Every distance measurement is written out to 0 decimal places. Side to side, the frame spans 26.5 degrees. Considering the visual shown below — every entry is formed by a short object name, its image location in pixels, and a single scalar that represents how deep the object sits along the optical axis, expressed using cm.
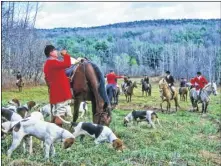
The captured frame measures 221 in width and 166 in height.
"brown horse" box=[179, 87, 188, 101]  3284
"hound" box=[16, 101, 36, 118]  1202
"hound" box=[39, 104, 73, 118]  1427
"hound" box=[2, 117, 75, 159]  796
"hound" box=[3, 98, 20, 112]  1440
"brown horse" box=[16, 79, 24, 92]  3469
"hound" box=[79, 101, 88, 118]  1728
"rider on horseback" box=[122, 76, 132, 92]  3158
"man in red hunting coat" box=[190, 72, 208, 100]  2355
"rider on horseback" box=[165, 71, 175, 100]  2447
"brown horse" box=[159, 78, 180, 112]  2344
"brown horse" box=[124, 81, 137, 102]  3088
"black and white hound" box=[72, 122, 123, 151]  920
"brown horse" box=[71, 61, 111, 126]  1088
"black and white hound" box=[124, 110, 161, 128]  1470
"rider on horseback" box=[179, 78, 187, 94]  3381
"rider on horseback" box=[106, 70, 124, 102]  2255
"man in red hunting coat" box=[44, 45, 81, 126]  894
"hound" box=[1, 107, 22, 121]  943
